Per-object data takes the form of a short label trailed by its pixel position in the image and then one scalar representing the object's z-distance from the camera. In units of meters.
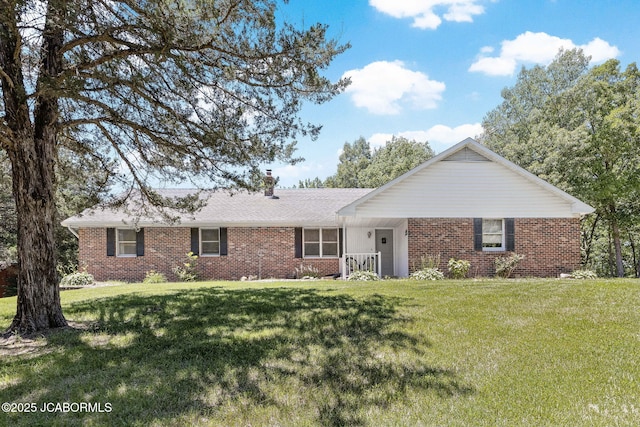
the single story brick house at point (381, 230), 14.34
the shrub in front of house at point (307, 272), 16.38
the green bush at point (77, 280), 15.05
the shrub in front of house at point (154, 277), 15.33
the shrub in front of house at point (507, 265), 14.16
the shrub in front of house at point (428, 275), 12.98
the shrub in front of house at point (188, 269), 15.85
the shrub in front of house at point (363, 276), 12.98
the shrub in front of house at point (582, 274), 13.35
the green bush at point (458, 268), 13.83
